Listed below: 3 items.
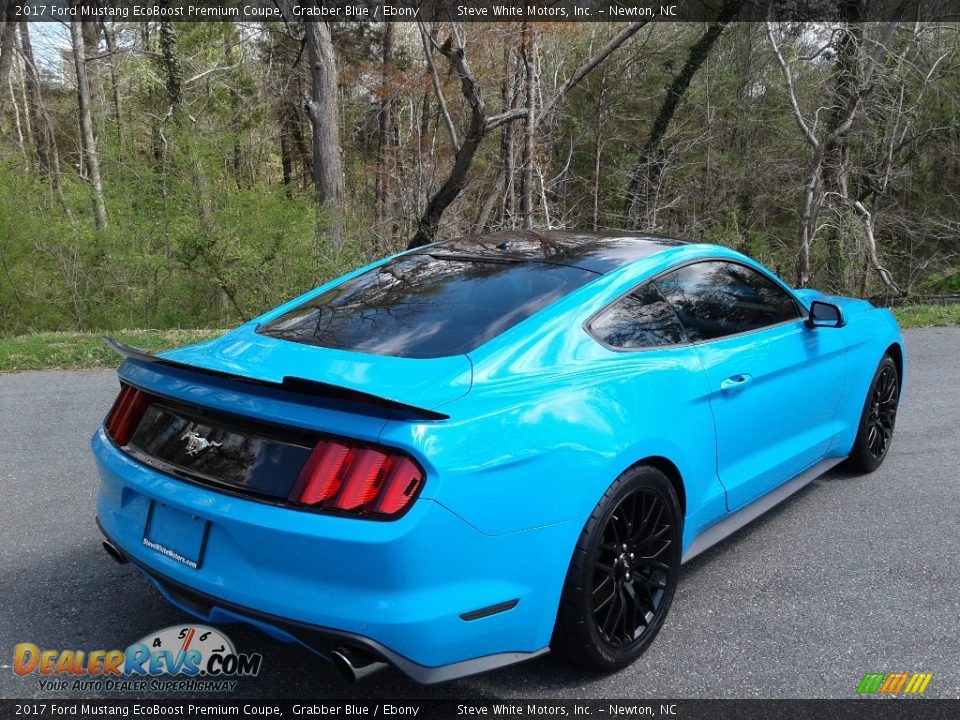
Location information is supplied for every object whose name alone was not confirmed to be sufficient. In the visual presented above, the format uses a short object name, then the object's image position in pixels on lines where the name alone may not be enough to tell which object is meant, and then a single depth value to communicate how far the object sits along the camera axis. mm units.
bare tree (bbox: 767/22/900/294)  13812
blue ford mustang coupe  2127
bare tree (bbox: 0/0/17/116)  19109
